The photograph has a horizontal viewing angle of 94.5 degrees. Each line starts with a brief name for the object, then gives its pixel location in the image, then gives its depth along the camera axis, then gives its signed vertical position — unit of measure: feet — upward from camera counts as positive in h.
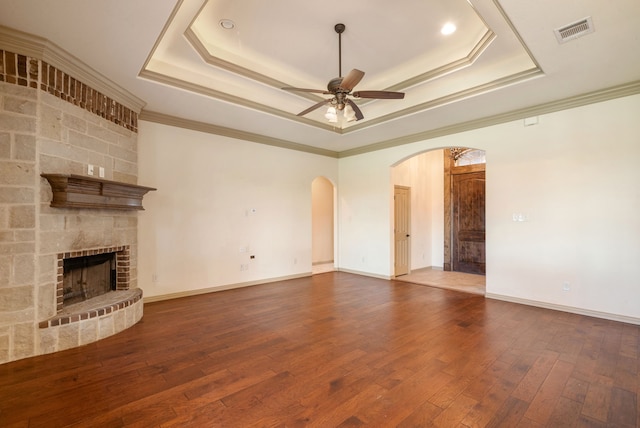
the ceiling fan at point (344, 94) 9.99 +4.53
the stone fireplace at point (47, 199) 9.03 +0.71
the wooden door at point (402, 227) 22.61 -0.79
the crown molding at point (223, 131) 15.46 +5.30
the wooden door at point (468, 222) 22.85 -0.43
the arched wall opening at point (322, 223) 28.63 -0.51
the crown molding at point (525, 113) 12.60 +5.26
